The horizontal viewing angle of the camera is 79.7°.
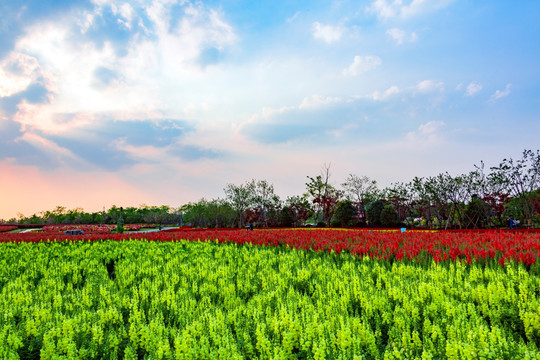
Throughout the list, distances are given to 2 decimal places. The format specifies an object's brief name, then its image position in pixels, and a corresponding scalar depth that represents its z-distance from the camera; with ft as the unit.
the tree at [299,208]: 133.80
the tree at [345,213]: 103.66
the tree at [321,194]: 127.44
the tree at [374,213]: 101.04
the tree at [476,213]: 84.12
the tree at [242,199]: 143.23
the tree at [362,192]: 130.62
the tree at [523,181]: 82.84
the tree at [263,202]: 142.92
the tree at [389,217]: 96.84
